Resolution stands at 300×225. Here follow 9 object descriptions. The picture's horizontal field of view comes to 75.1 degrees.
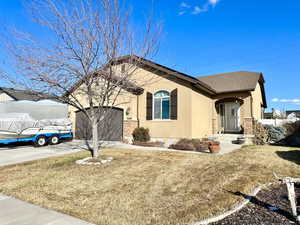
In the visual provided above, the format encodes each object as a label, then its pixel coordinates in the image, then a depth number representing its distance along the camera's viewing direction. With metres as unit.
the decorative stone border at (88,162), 7.31
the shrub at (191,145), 10.18
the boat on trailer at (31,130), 10.74
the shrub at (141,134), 12.09
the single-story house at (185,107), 11.62
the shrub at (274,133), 12.56
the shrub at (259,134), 11.79
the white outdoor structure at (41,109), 15.22
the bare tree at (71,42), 6.76
